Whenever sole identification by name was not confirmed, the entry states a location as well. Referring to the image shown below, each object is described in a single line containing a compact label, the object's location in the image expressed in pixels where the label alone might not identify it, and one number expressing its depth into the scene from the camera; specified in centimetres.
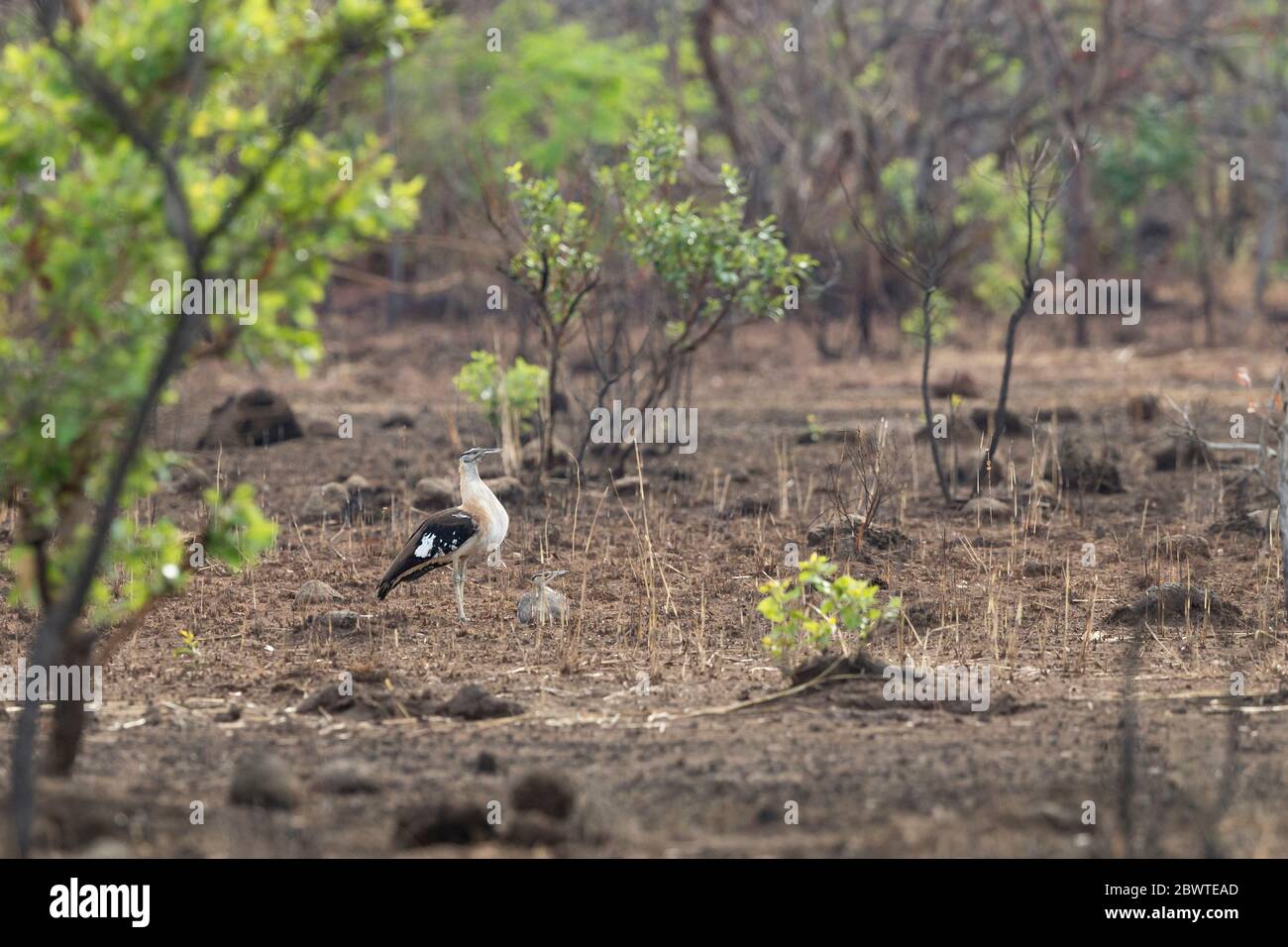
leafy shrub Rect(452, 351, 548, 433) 2461
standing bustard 1709
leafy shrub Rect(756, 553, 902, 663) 1408
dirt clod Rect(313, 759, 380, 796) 1150
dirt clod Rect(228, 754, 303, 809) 1099
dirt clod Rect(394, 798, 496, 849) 1052
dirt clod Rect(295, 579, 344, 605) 1837
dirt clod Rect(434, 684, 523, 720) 1380
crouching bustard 1722
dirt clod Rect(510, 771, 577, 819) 1068
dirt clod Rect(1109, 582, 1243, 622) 1698
